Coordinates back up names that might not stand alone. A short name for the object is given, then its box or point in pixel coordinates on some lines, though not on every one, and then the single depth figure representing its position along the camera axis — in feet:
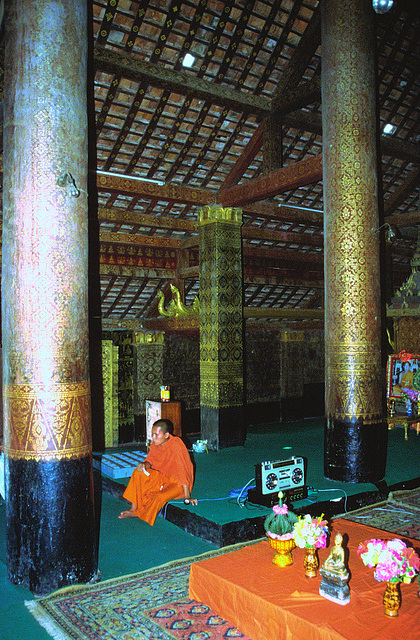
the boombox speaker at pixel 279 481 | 15.97
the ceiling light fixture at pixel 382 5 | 19.15
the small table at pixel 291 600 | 8.18
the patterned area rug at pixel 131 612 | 10.32
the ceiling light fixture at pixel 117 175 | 26.99
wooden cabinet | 24.77
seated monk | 17.08
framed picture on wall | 32.24
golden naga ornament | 31.98
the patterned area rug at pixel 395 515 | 16.21
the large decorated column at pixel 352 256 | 19.47
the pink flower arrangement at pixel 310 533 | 9.98
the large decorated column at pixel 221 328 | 27.61
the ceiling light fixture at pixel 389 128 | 32.76
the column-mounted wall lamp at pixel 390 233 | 20.94
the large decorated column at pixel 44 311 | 11.97
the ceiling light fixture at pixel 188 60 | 24.94
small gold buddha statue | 8.84
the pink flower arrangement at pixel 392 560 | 8.62
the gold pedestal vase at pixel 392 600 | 8.50
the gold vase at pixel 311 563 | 9.86
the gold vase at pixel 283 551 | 10.37
